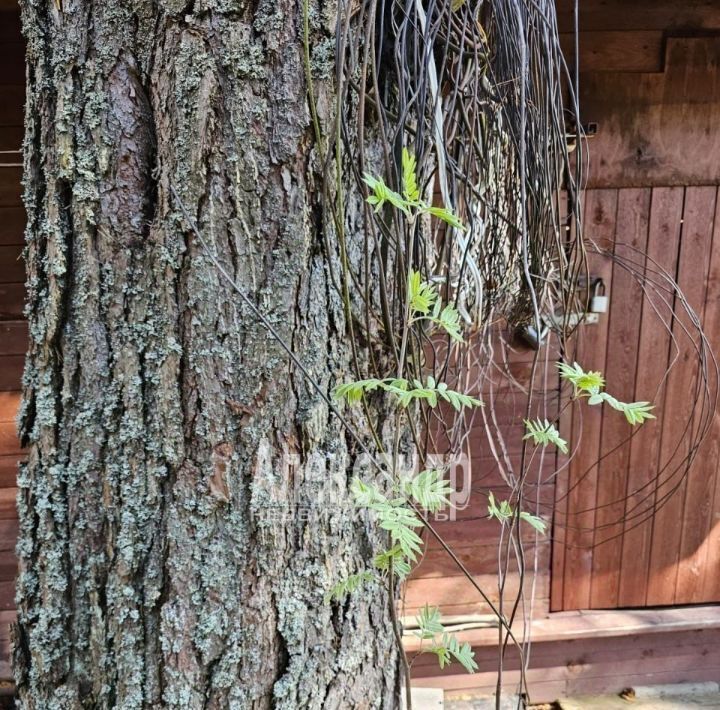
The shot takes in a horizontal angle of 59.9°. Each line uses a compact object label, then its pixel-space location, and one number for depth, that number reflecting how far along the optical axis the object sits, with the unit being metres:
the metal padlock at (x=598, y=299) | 2.31
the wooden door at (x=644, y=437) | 2.31
